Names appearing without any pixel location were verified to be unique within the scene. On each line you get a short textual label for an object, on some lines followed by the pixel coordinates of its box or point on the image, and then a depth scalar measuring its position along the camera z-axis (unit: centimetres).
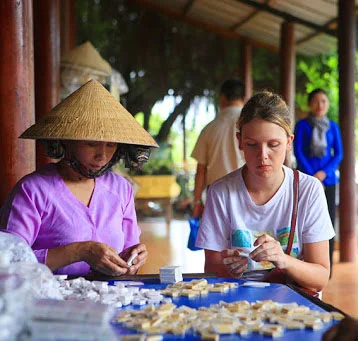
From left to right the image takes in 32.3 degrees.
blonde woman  199
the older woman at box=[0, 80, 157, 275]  196
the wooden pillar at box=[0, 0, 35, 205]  294
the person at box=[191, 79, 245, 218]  412
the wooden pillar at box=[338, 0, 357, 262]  625
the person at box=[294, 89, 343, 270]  493
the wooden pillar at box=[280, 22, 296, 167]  772
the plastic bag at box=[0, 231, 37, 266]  130
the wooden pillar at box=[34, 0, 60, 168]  498
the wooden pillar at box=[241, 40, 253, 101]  1027
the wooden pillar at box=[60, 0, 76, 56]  762
